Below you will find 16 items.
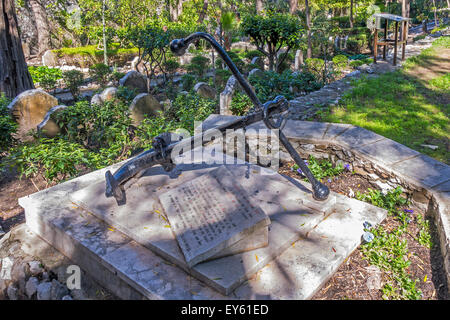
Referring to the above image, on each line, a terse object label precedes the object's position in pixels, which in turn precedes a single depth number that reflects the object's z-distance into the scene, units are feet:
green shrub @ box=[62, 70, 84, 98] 31.17
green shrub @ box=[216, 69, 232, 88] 34.11
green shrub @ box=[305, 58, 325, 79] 28.60
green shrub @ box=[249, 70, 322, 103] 20.44
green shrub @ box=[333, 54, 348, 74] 34.55
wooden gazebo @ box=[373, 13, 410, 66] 29.63
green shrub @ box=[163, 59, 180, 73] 36.71
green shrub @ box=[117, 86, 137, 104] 22.81
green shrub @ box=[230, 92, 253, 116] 17.75
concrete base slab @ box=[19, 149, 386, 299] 6.74
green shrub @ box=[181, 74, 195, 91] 30.17
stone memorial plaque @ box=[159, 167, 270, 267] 6.97
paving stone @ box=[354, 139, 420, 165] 10.97
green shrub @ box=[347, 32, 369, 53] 56.70
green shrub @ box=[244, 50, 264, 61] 51.22
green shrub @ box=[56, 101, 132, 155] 15.94
